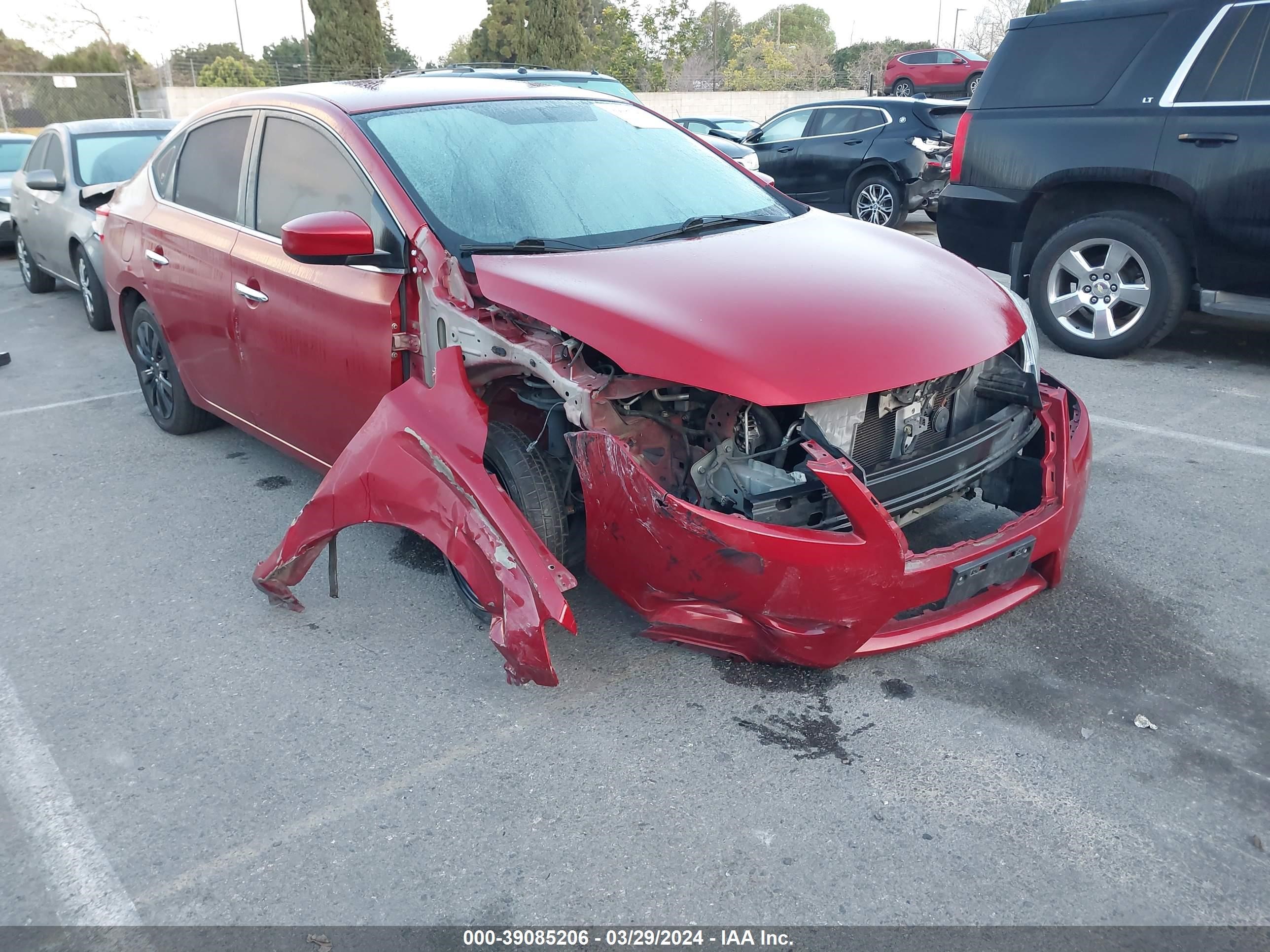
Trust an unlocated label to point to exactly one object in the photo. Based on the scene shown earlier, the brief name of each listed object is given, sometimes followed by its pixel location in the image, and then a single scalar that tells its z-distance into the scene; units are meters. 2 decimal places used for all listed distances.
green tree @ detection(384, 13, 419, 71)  49.53
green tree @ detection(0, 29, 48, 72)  43.22
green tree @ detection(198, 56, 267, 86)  37.19
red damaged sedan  2.68
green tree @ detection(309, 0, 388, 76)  35.69
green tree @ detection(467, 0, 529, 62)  36.50
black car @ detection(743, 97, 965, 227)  11.36
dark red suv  26.80
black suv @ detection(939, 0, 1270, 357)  5.39
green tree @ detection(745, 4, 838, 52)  69.81
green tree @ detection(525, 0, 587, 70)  36.12
